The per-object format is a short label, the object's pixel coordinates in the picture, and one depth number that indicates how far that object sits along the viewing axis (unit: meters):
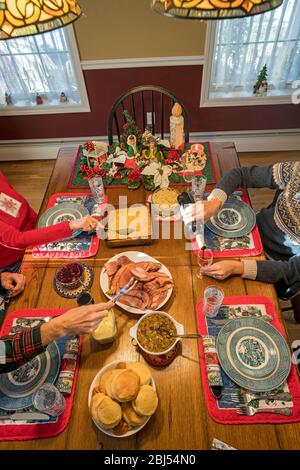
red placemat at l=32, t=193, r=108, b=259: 1.33
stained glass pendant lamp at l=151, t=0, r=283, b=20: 0.74
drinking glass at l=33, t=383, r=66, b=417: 0.89
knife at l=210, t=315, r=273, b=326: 1.09
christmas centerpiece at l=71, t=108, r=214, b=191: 1.60
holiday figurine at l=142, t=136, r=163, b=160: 1.66
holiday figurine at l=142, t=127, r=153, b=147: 1.70
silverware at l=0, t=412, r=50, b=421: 0.92
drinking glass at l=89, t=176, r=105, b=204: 1.48
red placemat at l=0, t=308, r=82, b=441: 0.90
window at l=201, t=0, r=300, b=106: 2.37
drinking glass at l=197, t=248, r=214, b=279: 1.22
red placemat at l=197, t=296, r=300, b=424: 0.90
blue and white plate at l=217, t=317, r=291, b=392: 0.96
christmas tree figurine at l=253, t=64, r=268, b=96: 2.61
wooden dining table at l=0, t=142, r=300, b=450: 0.88
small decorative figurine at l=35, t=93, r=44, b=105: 2.83
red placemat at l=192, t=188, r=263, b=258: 1.29
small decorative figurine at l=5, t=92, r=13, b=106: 2.85
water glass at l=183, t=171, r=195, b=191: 1.59
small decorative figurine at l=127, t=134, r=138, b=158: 1.67
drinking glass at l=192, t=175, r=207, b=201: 1.51
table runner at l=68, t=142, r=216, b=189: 1.62
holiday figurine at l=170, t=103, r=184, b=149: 1.64
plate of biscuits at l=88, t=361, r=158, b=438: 0.84
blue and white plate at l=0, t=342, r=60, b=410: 0.95
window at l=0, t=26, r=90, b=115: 2.54
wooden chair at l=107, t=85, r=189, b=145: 2.74
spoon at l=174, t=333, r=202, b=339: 1.02
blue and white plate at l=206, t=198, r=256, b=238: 1.37
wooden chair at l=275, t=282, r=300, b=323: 1.34
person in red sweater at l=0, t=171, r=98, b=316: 1.28
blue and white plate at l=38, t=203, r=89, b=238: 1.47
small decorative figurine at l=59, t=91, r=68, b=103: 2.82
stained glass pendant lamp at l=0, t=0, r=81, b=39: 0.78
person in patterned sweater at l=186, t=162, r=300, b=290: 1.20
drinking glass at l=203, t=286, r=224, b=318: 1.10
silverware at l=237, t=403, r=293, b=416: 0.90
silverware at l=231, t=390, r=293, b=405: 0.93
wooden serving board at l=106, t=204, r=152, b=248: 1.33
